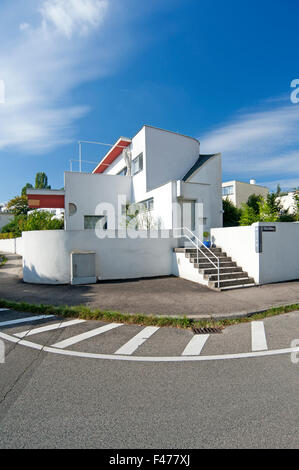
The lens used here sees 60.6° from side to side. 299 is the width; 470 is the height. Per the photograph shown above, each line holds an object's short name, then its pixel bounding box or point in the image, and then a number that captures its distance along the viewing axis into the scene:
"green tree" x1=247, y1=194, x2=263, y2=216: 28.06
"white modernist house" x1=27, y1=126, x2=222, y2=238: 14.73
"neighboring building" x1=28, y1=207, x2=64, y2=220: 35.12
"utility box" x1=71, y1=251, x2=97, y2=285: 10.05
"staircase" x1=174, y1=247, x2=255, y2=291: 9.12
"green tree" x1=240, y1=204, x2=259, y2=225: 16.56
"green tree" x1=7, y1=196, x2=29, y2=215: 51.25
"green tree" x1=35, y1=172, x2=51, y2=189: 66.81
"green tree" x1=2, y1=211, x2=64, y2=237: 14.24
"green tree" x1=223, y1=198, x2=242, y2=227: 24.44
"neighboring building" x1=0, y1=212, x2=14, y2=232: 55.62
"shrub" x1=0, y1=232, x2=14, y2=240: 32.40
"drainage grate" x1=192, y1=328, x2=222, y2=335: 5.10
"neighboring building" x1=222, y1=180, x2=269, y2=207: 41.43
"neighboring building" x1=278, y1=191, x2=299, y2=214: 38.61
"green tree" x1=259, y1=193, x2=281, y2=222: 16.02
